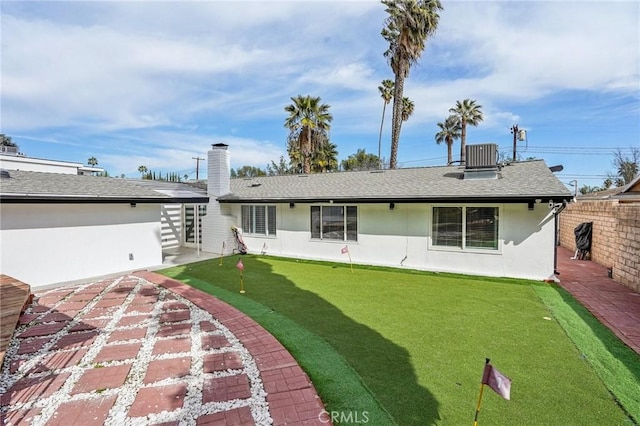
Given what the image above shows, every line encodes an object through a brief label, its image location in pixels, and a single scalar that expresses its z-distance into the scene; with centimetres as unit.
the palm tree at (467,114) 3238
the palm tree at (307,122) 2431
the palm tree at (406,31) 1834
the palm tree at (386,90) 3042
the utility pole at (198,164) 4425
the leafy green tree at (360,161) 4600
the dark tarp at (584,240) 1254
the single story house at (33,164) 1673
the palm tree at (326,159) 3039
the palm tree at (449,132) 3506
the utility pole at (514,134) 2383
